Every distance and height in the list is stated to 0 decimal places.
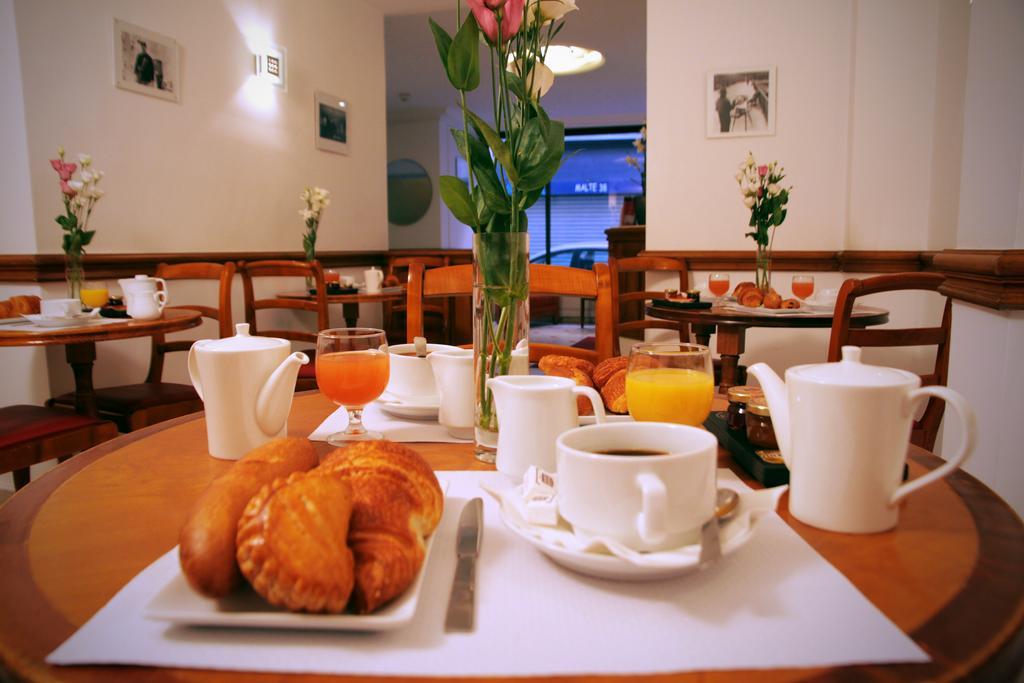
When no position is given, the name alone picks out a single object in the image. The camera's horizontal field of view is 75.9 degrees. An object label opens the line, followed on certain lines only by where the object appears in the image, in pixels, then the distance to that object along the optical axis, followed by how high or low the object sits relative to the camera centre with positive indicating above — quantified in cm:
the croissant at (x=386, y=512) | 43 -18
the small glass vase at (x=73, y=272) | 233 +0
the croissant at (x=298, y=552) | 41 -18
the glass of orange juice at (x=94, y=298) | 244 -9
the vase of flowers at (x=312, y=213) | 409 +38
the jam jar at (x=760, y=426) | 78 -18
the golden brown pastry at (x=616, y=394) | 99 -18
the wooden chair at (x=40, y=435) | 185 -48
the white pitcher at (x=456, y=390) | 89 -16
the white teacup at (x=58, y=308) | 210 -11
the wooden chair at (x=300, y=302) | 286 -14
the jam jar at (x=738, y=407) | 86 -18
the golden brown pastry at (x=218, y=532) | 43 -17
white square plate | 41 -22
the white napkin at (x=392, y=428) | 93 -23
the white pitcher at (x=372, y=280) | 378 -4
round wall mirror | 912 +114
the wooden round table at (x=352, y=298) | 356 -14
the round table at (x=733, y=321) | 231 -17
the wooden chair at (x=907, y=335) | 178 -18
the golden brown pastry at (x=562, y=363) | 110 -15
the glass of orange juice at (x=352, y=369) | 87 -13
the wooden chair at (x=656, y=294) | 317 -9
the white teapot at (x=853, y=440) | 55 -14
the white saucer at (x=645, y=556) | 46 -20
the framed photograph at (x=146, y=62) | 315 +106
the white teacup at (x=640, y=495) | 46 -16
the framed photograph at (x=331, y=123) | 473 +111
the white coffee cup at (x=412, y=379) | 103 -17
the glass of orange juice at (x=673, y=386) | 80 -14
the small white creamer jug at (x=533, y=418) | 67 -15
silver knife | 44 -23
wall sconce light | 414 +133
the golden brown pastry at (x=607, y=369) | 107 -16
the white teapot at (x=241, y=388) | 80 -14
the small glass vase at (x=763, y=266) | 278 +3
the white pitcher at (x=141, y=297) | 224 -8
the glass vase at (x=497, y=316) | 79 -5
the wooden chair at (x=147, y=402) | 228 -46
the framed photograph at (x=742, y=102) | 377 +99
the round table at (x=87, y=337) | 187 -19
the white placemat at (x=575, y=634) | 40 -23
